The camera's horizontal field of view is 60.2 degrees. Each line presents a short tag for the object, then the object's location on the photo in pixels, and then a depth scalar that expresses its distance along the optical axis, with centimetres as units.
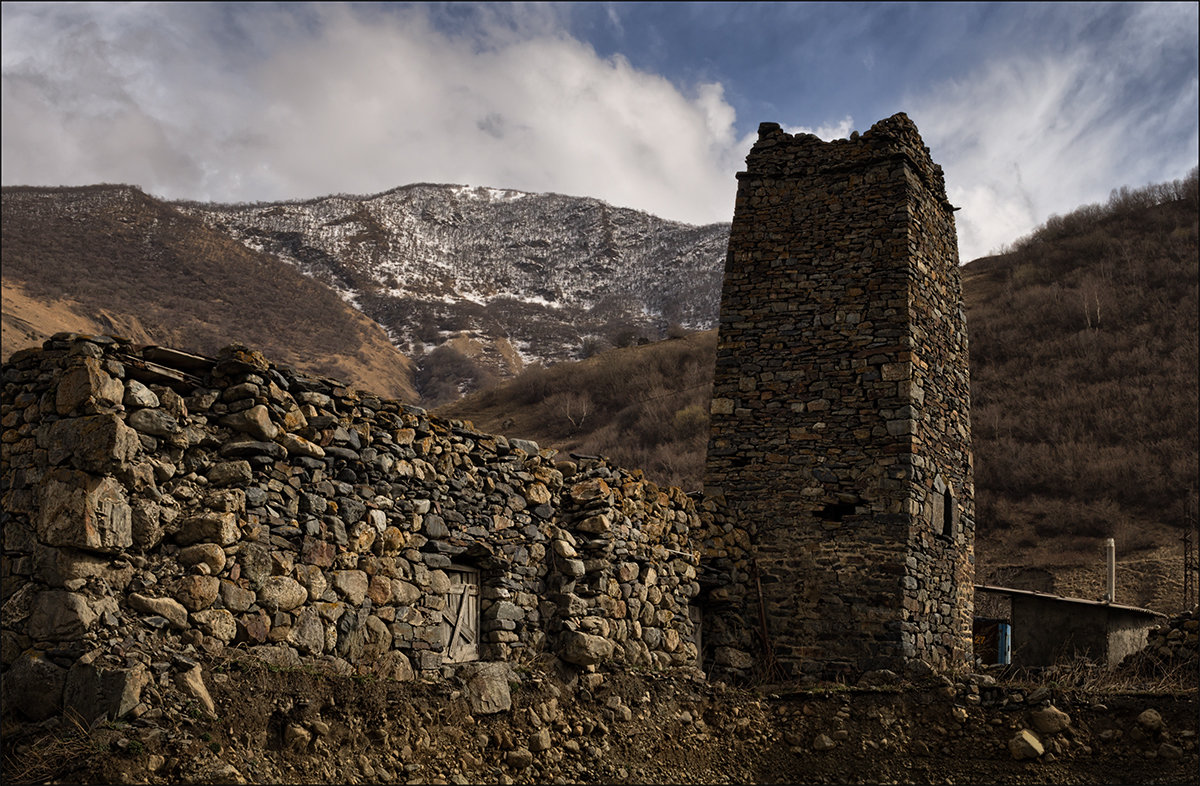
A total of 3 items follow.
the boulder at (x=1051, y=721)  912
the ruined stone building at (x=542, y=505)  614
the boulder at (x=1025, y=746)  894
